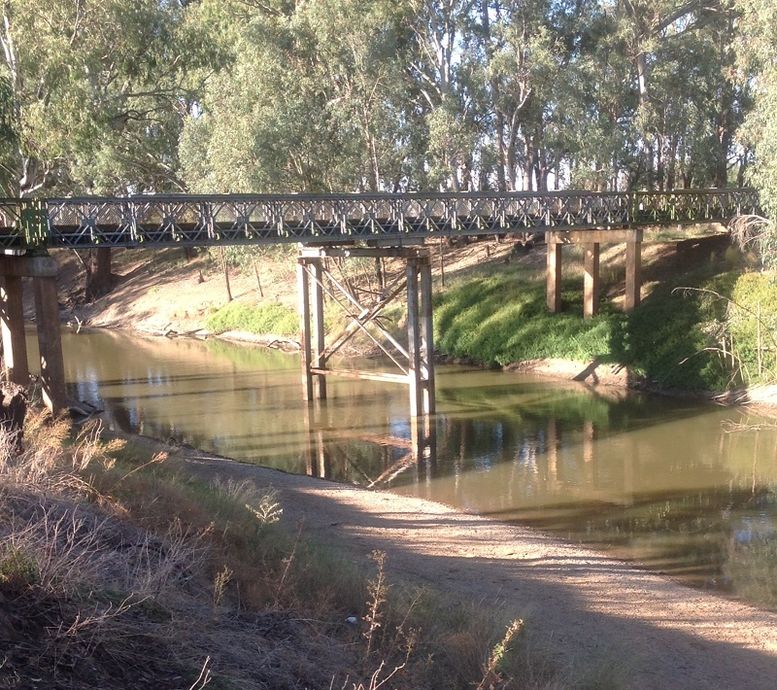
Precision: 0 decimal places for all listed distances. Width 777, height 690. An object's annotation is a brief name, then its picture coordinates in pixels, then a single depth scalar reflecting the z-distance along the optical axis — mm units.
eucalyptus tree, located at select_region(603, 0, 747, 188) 30125
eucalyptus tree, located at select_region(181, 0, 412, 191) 26750
